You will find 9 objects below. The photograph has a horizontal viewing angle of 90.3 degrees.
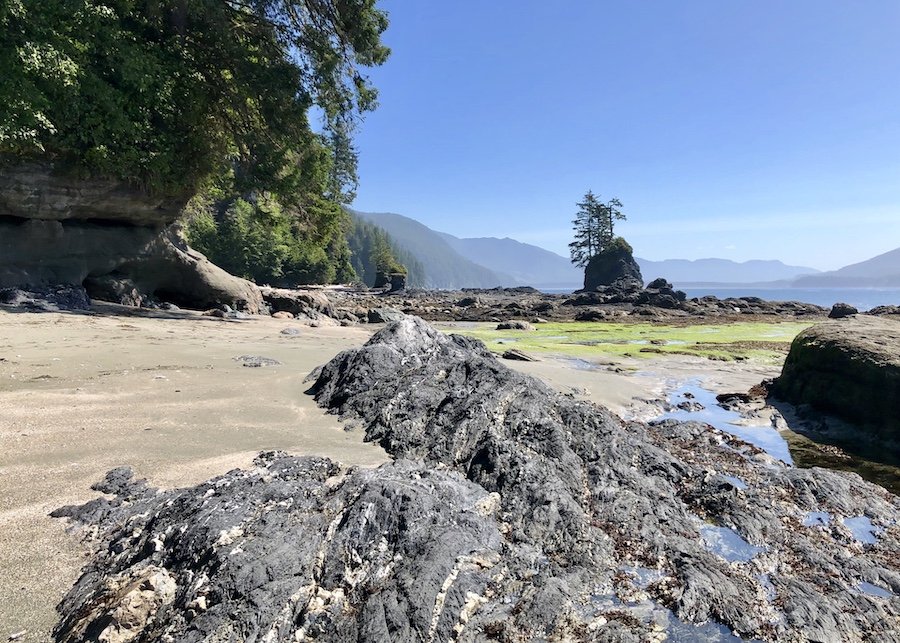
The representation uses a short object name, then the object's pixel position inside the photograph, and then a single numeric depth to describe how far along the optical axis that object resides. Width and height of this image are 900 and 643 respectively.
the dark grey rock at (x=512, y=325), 30.27
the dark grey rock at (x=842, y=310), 39.44
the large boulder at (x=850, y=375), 9.54
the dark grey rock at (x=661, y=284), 64.61
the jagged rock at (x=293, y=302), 22.14
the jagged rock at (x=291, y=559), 2.49
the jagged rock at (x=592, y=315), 38.66
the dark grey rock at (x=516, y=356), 14.41
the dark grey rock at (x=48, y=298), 12.85
